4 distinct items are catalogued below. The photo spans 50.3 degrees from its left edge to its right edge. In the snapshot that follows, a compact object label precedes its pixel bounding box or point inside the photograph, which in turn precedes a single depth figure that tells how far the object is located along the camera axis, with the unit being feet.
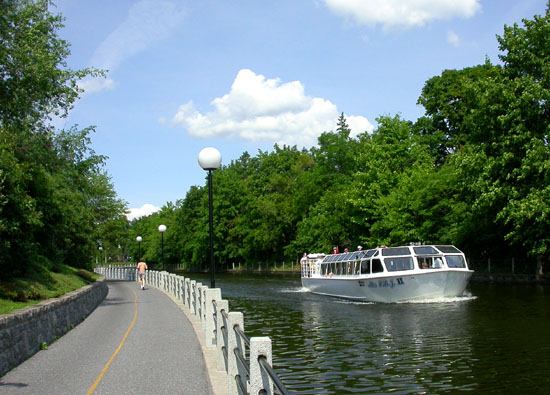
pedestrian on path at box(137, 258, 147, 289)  121.70
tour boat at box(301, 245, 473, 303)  98.89
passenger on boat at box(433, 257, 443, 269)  101.55
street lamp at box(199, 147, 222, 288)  48.96
